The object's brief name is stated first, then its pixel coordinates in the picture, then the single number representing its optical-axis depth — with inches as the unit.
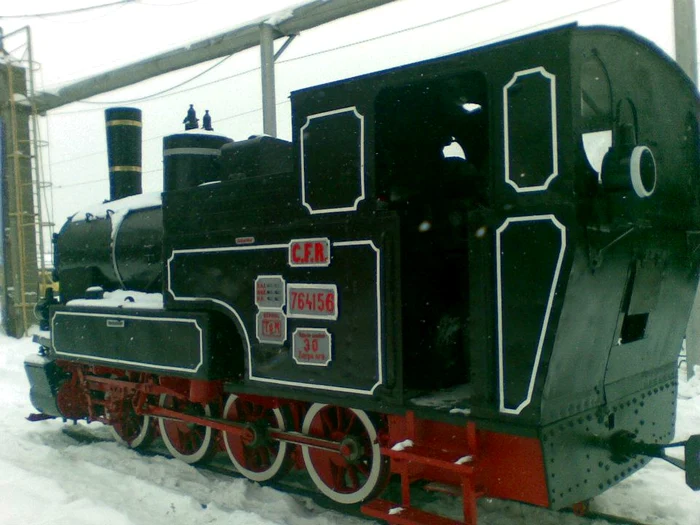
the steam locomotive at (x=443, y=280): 111.0
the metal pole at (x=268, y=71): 326.6
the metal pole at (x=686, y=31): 264.1
